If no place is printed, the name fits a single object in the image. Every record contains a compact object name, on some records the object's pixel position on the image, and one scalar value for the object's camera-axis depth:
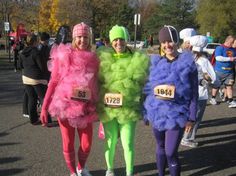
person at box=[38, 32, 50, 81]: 5.54
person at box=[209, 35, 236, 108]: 7.21
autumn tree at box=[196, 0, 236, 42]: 31.52
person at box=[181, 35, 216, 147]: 4.30
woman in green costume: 3.13
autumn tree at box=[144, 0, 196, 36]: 41.42
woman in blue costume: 2.99
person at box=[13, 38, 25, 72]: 12.16
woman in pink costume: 3.11
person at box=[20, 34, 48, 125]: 5.49
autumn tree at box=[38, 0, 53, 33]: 43.21
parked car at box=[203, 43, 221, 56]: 21.61
